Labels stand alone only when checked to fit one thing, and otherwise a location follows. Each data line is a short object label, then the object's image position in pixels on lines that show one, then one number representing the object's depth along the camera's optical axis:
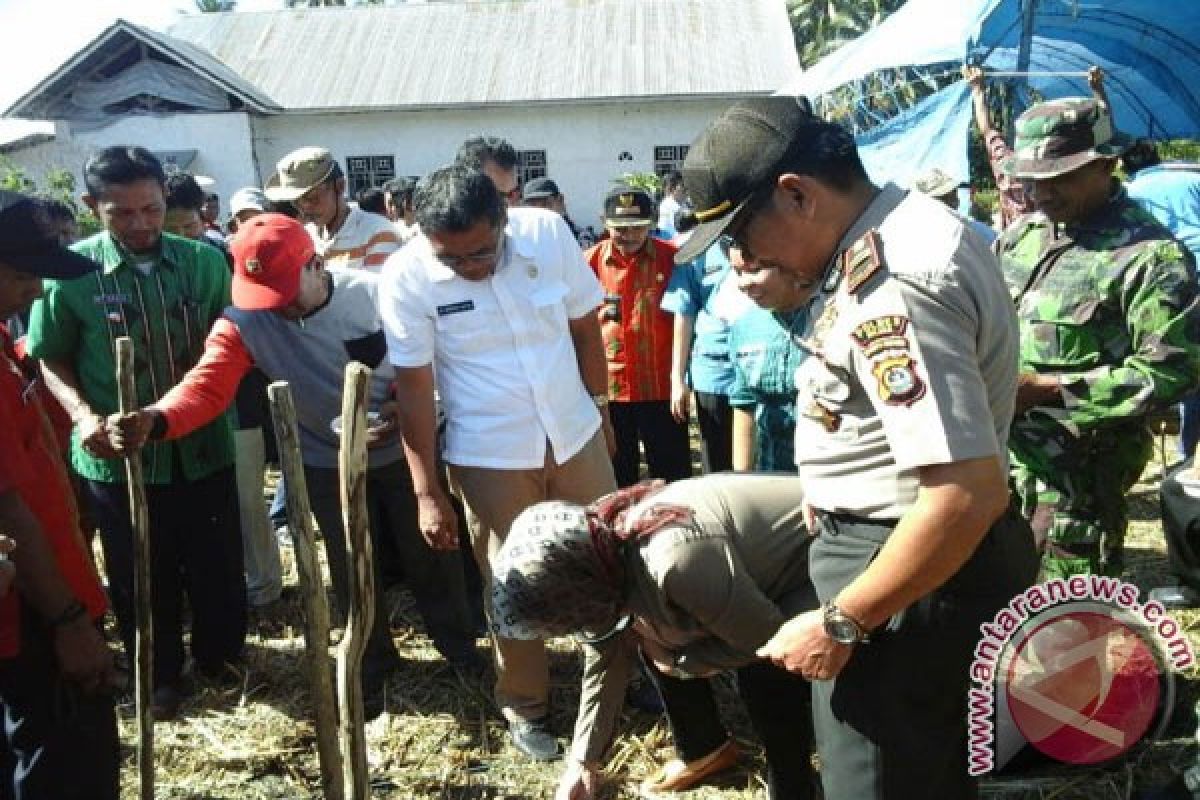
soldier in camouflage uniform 2.56
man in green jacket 3.26
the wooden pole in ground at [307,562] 2.19
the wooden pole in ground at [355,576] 2.15
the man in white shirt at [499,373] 2.96
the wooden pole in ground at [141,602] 2.75
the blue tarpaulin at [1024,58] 5.93
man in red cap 2.99
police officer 1.47
